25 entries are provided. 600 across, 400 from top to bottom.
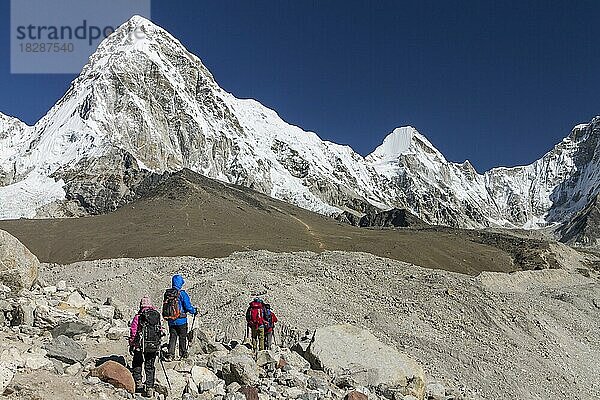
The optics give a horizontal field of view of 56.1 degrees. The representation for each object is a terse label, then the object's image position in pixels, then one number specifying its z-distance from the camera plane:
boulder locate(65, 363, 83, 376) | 11.20
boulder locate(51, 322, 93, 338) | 14.14
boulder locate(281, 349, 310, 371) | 15.71
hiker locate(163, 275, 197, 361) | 13.57
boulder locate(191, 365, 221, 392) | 12.27
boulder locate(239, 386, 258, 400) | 12.19
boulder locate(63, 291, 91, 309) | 17.67
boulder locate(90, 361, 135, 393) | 11.11
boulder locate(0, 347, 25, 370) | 10.61
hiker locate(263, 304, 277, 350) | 18.47
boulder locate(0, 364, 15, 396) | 9.48
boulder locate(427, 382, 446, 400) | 17.12
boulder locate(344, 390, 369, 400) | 13.61
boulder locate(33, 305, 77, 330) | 14.66
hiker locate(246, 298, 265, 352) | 18.02
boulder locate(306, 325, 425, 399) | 15.87
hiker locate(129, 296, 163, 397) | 11.21
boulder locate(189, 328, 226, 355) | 14.62
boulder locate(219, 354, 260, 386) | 12.95
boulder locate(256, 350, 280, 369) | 14.62
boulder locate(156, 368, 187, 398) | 11.79
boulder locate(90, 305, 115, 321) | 17.11
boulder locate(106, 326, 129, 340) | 14.73
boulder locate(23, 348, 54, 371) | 10.88
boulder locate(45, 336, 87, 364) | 11.79
